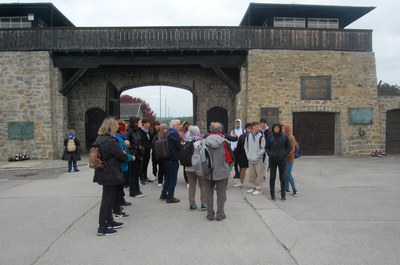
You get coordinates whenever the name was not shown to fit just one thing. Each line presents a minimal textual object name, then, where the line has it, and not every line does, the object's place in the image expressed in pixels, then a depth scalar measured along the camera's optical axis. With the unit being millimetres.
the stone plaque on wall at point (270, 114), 13953
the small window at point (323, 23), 15711
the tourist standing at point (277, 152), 6207
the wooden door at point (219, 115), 16453
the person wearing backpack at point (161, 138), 6609
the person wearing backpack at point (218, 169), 4977
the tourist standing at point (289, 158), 6498
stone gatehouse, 13969
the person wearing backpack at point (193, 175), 5570
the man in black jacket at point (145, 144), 7949
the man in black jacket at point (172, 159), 5934
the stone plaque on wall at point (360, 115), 14156
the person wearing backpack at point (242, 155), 7566
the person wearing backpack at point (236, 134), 8142
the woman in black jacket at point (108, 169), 4281
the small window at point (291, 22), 15617
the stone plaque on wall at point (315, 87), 14125
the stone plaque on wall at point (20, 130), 14023
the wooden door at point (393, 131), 14938
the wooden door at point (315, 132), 14391
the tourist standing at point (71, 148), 10109
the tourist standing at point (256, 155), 6824
